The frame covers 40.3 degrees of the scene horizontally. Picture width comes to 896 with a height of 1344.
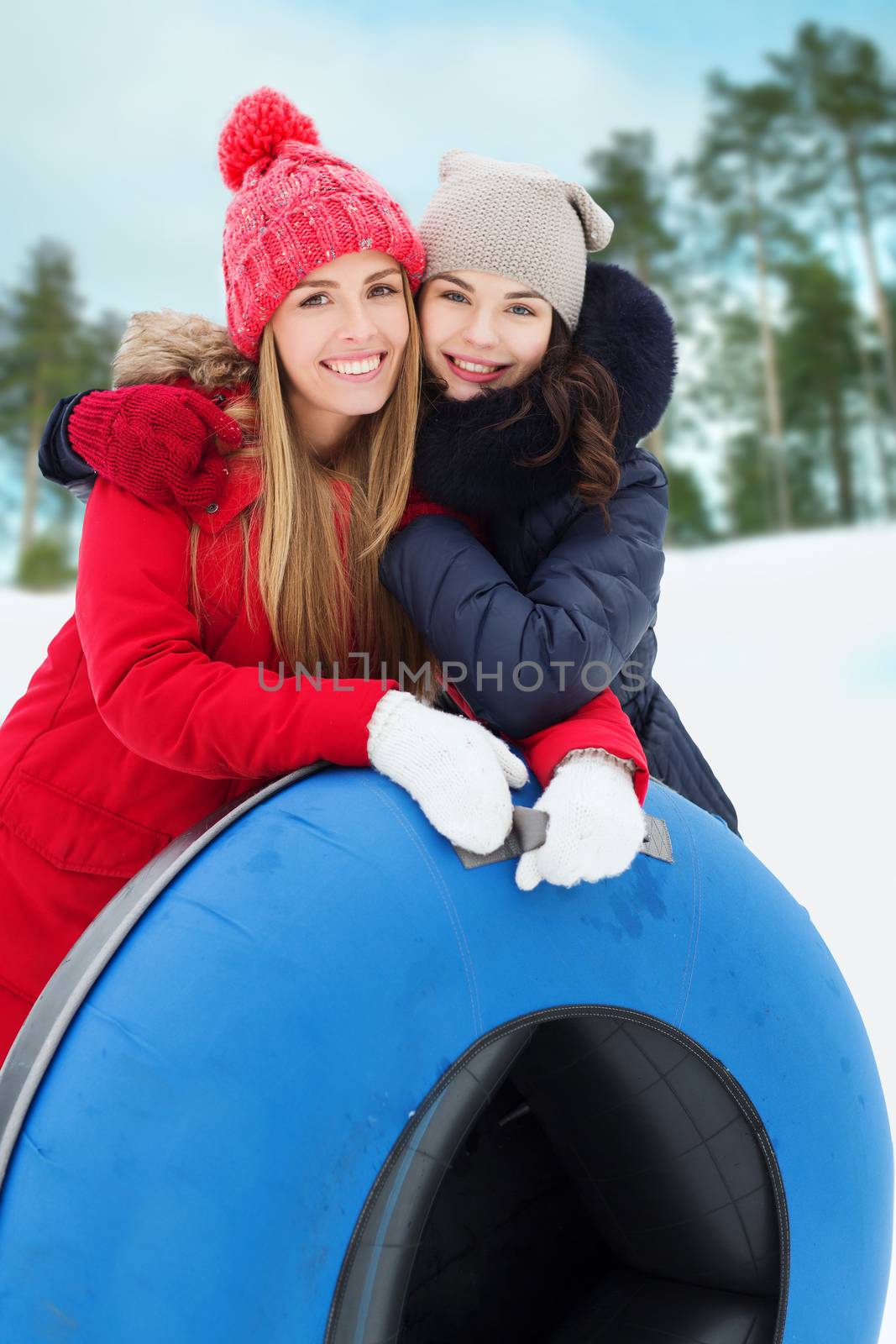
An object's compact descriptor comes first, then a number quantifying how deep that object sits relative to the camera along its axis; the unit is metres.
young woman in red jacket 1.36
